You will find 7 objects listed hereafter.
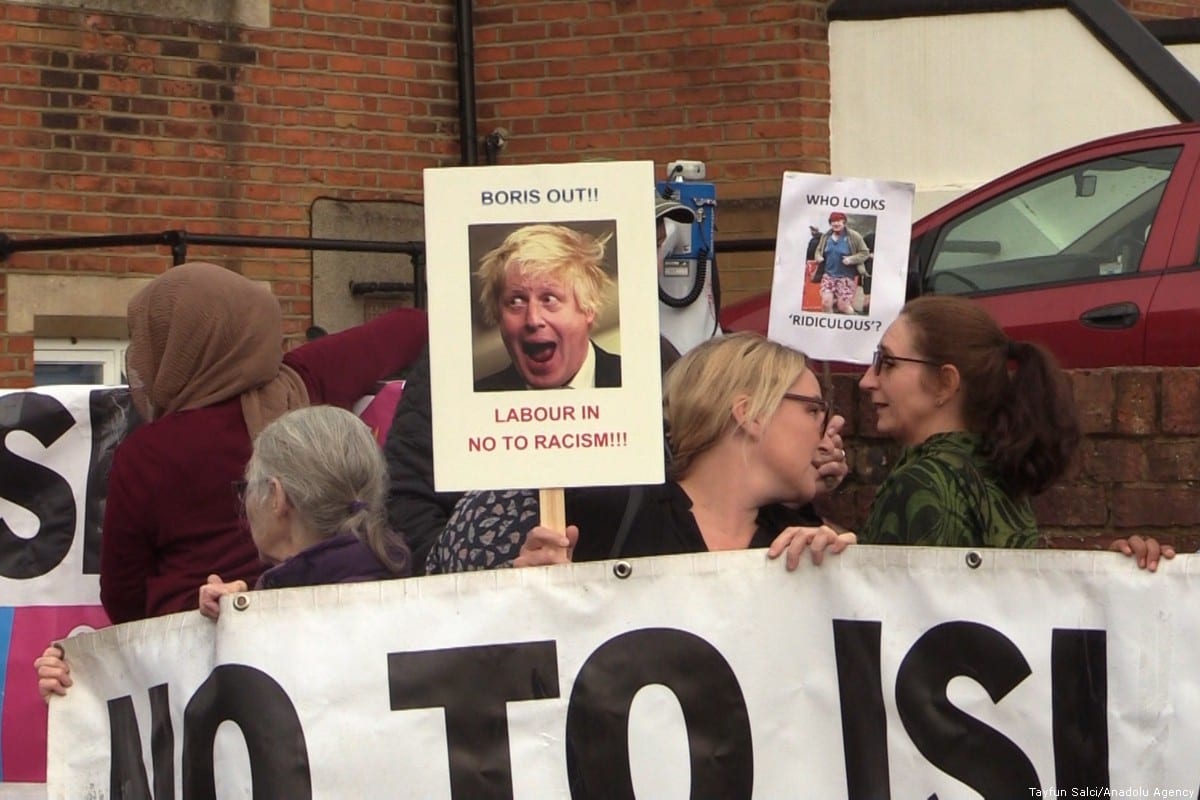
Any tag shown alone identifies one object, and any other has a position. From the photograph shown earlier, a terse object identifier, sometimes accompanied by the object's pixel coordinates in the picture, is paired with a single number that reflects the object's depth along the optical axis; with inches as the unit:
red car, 548.4
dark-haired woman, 310.0
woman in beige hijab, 329.1
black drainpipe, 799.1
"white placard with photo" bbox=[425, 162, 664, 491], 273.0
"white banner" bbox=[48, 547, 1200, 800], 285.4
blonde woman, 300.4
